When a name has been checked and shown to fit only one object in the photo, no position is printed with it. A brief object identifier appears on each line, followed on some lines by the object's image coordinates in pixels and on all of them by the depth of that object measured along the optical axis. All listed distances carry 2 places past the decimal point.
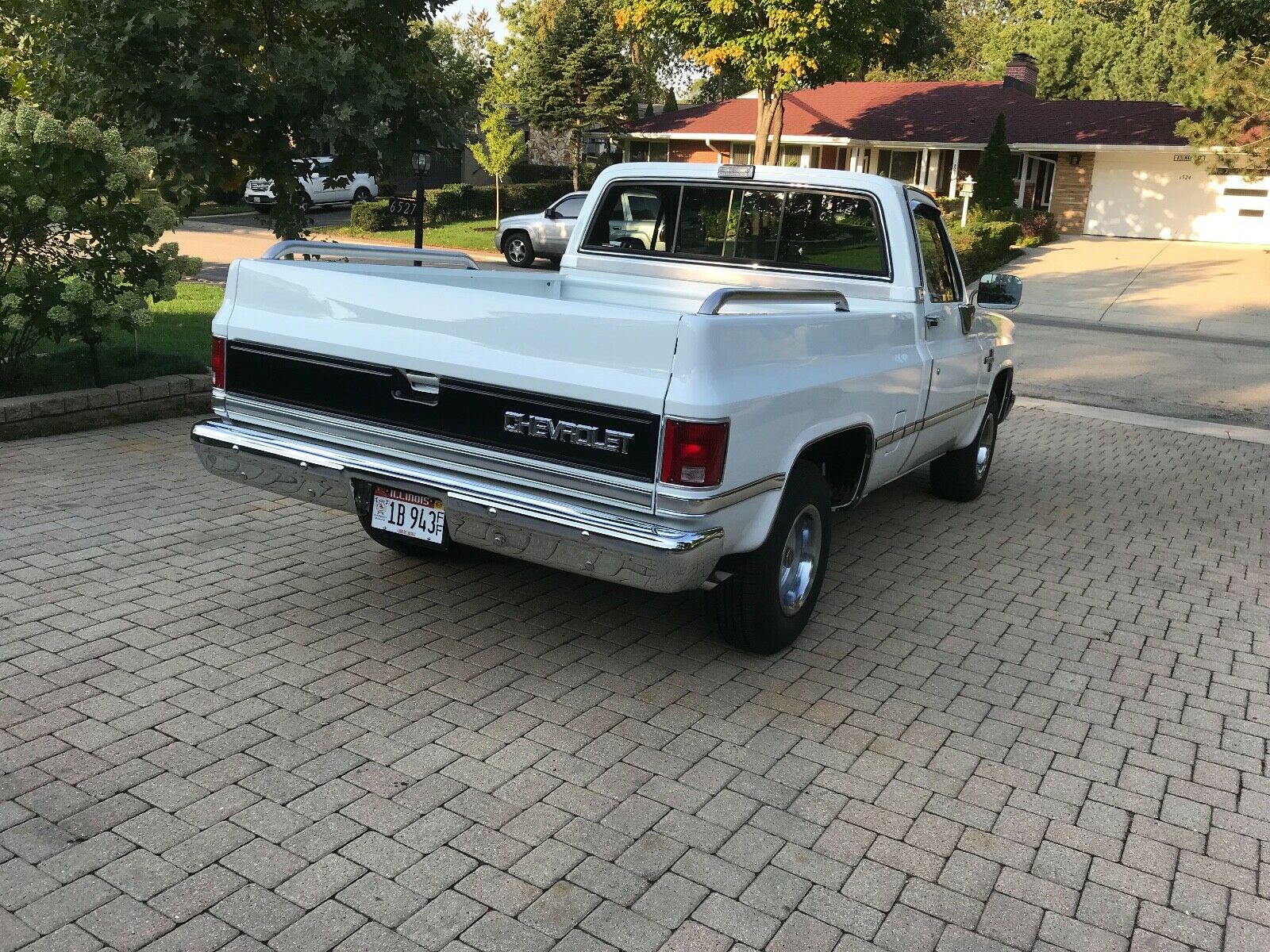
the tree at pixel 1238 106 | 24.39
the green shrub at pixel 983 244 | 23.62
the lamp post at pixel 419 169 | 10.20
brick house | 35.03
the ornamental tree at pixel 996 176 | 31.12
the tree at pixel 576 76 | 38.09
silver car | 23.12
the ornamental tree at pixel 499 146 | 31.75
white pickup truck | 3.87
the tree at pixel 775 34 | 25.92
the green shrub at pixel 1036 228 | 32.09
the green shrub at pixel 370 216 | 30.44
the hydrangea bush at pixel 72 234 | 7.25
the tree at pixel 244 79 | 8.30
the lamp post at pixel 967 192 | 27.83
